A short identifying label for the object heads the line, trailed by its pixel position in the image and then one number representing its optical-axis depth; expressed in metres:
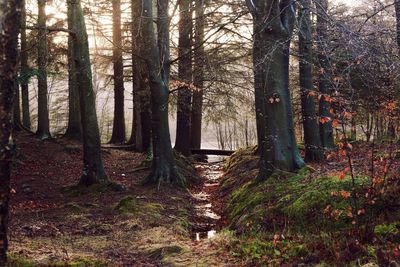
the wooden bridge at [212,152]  21.95
